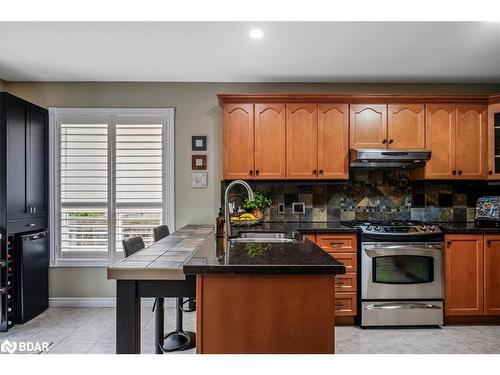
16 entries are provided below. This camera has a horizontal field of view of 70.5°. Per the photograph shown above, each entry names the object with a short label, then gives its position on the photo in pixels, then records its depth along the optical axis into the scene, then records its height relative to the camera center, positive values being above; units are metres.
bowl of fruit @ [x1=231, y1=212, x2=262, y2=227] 3.53 -0.33
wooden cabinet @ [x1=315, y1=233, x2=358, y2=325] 3.31 -0.72
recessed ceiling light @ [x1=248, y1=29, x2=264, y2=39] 2.68 +1.19
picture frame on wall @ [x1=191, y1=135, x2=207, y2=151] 3.94 +0.50
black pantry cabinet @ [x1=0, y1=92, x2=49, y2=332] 3.12 +0.05
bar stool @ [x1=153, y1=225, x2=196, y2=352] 2.29 -1.10
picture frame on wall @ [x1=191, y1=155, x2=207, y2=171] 3.94 +0.29
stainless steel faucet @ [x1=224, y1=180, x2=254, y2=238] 2.31 -0.21
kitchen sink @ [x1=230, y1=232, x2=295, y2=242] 2.55 -0.37
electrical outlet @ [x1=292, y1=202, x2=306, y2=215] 3.96 -0.23
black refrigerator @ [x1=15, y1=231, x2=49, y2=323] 3.30 -0.86
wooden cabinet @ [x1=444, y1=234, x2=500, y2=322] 3.32 -0.78
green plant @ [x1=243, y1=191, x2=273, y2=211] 3.75 -0.15
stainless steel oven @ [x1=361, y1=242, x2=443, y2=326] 3.27 -0.88
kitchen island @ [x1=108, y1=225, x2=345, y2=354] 1.47 -0.50
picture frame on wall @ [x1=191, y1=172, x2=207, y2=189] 3.94 +0.10
